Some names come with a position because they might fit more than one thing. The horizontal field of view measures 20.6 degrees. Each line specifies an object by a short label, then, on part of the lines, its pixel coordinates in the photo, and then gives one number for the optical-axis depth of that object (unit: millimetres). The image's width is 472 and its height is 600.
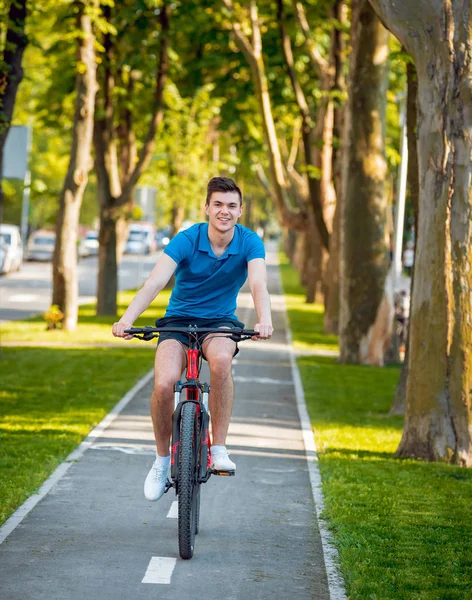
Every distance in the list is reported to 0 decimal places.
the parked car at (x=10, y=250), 50225
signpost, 22125
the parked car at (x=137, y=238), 85125
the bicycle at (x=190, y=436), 6699
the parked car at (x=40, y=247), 66188
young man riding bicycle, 7070
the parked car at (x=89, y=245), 79125
